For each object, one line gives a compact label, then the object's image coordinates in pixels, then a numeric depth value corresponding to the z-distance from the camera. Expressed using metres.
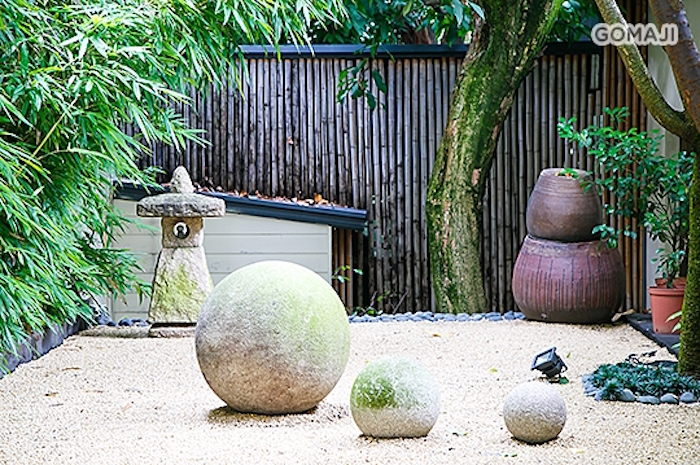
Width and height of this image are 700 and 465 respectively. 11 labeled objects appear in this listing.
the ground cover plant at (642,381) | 7.69
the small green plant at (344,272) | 13.44
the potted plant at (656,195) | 10.52
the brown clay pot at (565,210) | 11.80
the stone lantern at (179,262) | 11.52
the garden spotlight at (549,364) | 8.42
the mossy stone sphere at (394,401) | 6.30
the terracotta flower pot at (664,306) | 10.42
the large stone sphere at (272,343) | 6.98
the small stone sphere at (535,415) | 6.17
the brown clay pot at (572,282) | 11.53
